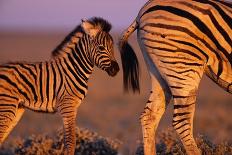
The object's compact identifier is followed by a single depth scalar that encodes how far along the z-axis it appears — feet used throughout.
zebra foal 51.31
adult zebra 46.24
